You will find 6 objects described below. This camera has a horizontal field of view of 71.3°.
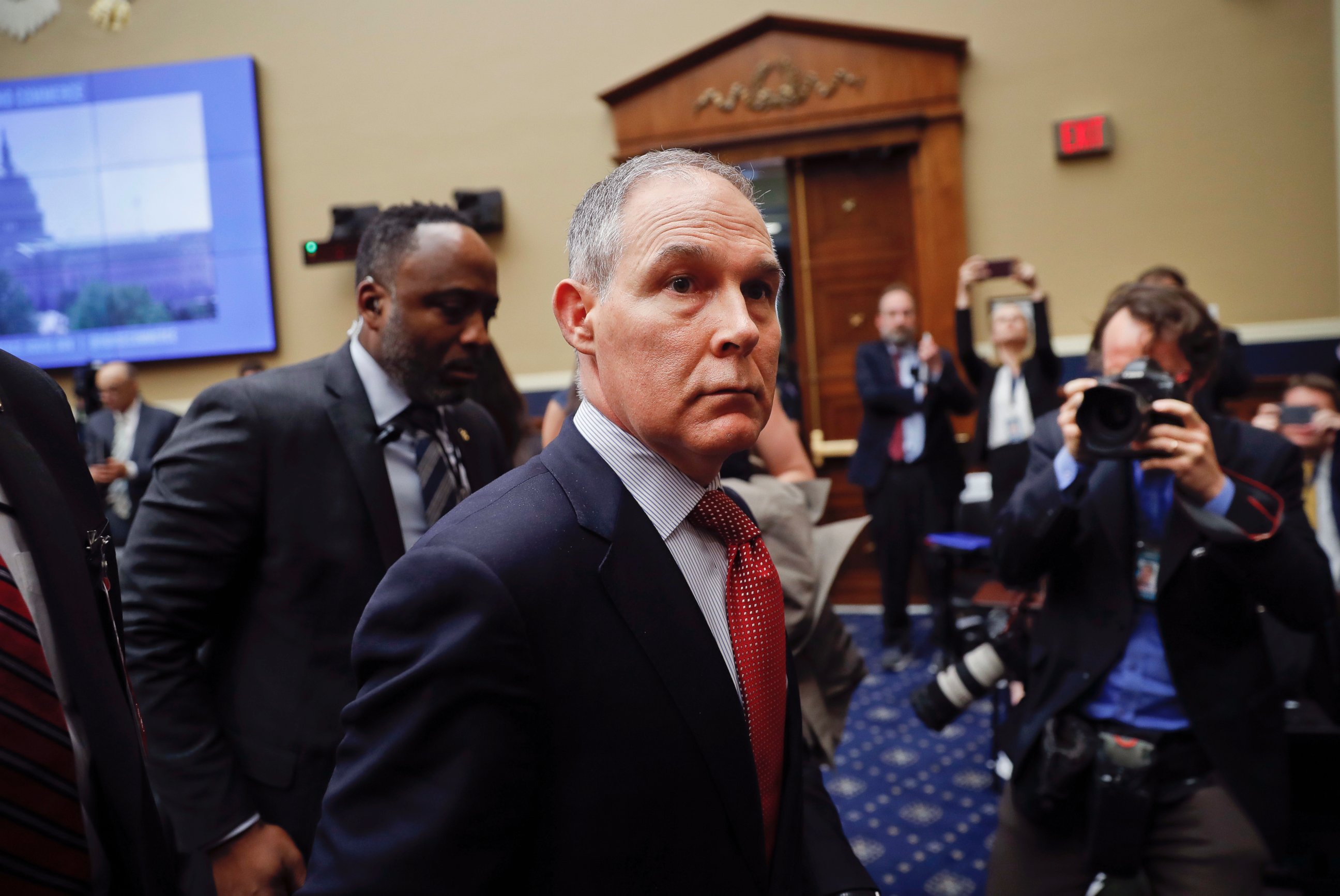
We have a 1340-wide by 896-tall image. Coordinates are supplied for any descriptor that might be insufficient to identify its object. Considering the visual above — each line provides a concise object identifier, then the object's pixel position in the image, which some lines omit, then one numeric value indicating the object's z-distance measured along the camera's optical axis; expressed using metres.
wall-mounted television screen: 6.88
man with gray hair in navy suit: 0.79
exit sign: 5.58
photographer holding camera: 1.63
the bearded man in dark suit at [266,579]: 1.40
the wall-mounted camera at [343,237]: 4.00
